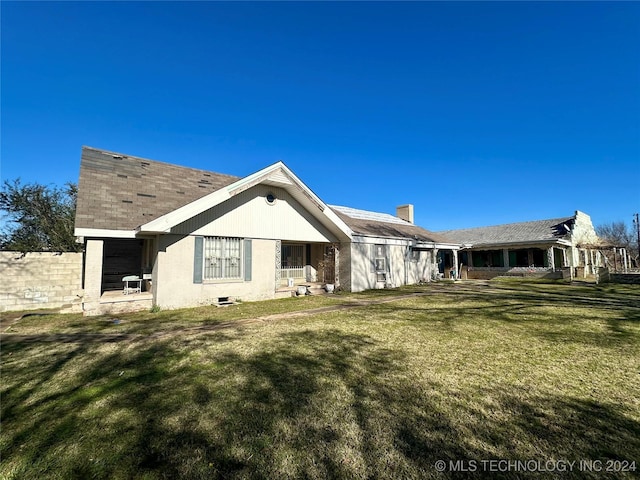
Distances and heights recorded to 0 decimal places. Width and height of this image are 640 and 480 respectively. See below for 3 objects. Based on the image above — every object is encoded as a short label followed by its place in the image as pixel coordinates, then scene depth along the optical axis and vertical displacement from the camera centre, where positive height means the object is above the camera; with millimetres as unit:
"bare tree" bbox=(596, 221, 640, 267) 60875 +6023
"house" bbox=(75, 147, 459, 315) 10156 +1165
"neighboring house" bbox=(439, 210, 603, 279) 25781 +1235
